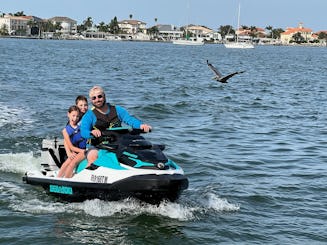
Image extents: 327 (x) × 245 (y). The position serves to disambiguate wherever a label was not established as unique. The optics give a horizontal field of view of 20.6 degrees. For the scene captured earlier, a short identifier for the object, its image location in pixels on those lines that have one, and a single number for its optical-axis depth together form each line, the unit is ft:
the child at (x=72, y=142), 45.72
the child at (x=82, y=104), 47.83
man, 42.89
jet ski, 41.16
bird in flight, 91.21
